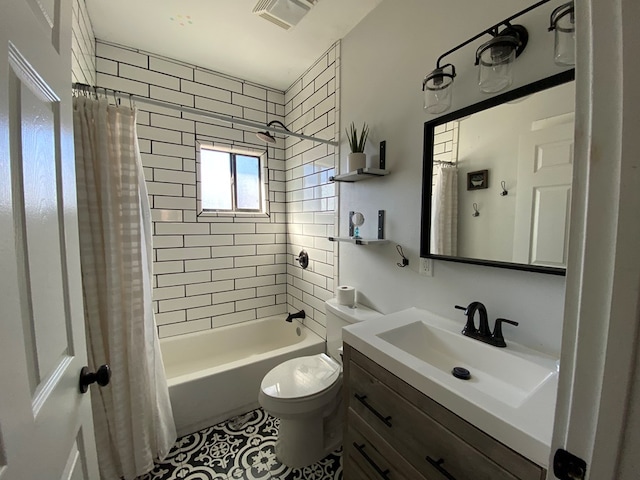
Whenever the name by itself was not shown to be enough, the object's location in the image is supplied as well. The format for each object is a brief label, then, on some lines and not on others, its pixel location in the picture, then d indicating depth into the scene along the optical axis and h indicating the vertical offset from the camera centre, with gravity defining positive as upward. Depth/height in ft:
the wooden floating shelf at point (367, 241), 4.99 -0.37
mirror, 3.01 +0.58
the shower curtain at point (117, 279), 4.20 -0.97
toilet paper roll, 5.75 -1.64
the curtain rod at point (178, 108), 4.08 +2.05
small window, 7.75 +1.23
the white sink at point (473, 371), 2.11 -1.62
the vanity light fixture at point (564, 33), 2.62 +1.93
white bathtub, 5.56 -3.68
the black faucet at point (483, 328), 3.39 -1.41
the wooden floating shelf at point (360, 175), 4.94 +0.93
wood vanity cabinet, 2.24 -2.24
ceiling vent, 4.89 +4.06
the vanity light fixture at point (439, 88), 3.79 +1.95
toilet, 4.50 -3.11
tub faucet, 7.89 -2.82
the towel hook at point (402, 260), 4.79 -0.68
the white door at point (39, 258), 1.37 -0.25
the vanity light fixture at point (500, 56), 3.14 +2.05
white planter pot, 5.22 +1.20
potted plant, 5.22 +1.43
